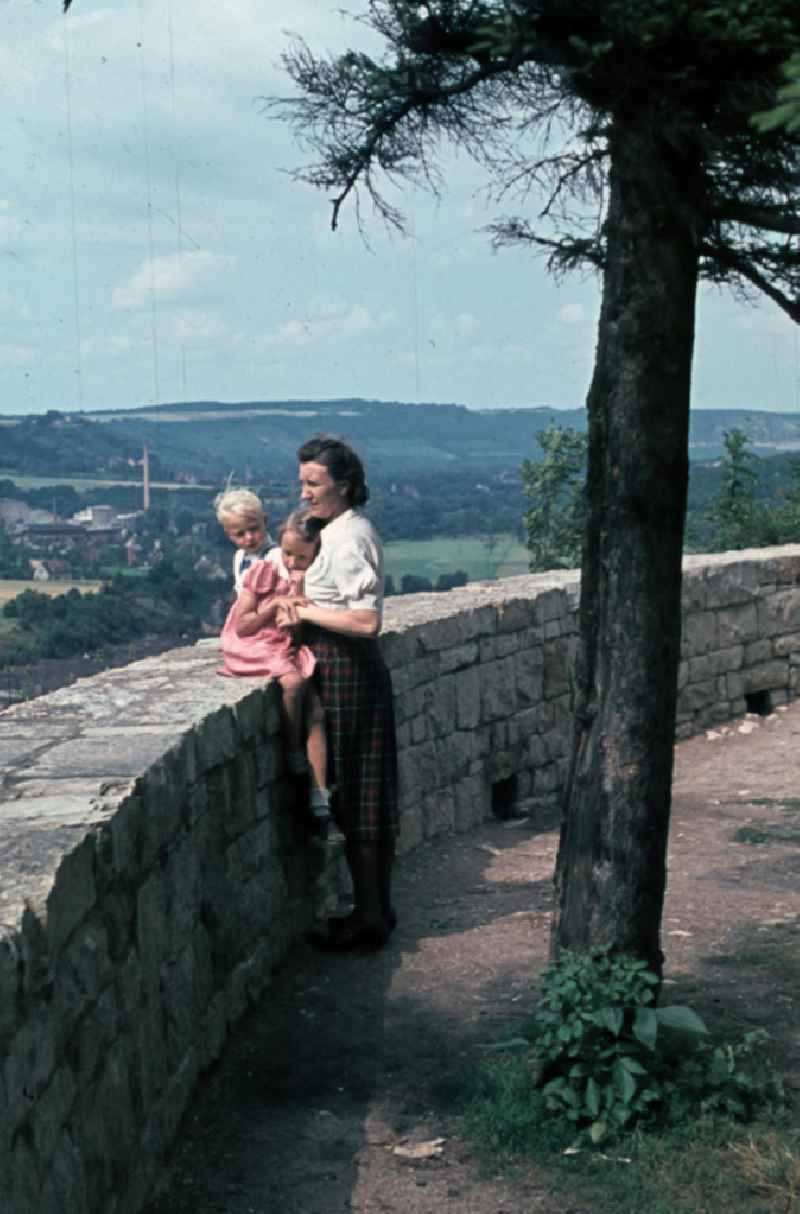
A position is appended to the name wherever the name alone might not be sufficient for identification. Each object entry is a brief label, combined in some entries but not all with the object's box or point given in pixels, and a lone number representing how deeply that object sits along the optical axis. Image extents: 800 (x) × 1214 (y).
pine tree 4.45
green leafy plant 4.33
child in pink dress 5.66
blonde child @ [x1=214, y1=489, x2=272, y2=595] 5.76
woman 5.52
